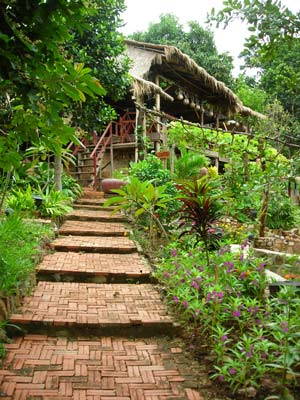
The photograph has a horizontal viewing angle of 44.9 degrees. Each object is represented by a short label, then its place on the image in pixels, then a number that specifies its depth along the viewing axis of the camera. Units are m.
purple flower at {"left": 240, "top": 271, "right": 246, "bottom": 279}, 3.20
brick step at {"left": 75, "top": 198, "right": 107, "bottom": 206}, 8.07
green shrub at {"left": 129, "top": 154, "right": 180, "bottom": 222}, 6.17
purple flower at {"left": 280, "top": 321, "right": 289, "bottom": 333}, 2.08
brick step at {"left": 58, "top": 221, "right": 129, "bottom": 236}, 5.91
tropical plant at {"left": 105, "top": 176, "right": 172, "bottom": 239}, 5.12
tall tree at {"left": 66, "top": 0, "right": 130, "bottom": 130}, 7.01
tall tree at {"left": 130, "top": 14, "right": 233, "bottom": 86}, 18.88
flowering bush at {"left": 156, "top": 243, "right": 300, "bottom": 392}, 2.18
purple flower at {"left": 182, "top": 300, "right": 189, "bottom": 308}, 2.98
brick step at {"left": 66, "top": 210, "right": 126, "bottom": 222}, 6.85
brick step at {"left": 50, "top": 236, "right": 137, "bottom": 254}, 5.04
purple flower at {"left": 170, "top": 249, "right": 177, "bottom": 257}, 4.01
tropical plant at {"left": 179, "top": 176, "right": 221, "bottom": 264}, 3.67
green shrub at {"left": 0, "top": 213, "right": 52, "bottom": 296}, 3.01
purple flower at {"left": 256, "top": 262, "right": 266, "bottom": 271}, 3.09
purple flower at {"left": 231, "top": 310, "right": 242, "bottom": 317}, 2.57
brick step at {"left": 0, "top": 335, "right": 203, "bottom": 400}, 2.21
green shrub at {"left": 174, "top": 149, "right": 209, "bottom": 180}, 7.83
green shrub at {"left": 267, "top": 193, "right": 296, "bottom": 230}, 7.44
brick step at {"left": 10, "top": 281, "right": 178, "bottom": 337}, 2.96
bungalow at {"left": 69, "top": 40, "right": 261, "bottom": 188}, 10.26
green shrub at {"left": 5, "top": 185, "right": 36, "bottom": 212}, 5.48
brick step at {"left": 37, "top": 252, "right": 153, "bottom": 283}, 4.05
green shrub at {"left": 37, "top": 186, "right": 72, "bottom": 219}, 6.00
